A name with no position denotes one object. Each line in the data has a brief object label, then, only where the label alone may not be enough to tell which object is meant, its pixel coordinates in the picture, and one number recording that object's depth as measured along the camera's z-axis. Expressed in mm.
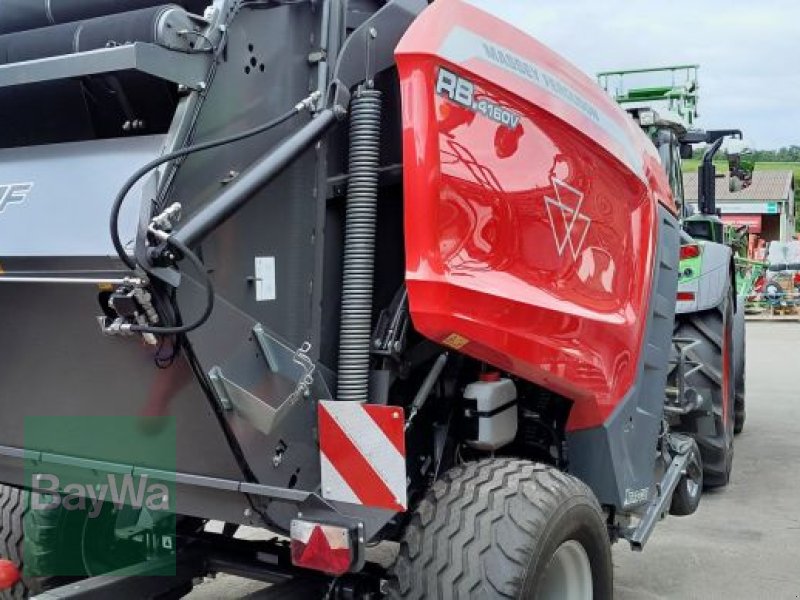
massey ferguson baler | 2279
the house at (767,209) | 40594
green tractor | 5449
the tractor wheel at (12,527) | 3580
